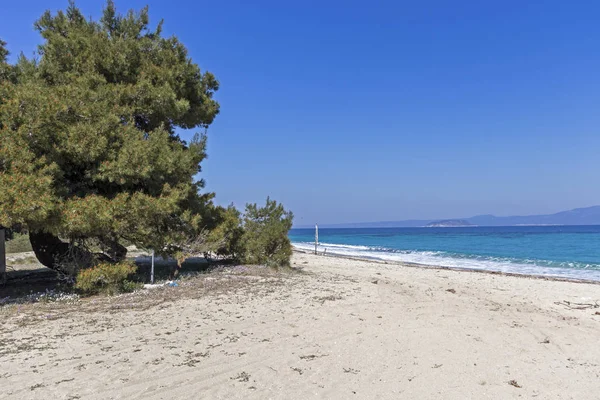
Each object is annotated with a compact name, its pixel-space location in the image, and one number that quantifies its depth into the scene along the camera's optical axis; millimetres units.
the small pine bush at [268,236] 14711
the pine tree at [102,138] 8352
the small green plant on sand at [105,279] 9023
